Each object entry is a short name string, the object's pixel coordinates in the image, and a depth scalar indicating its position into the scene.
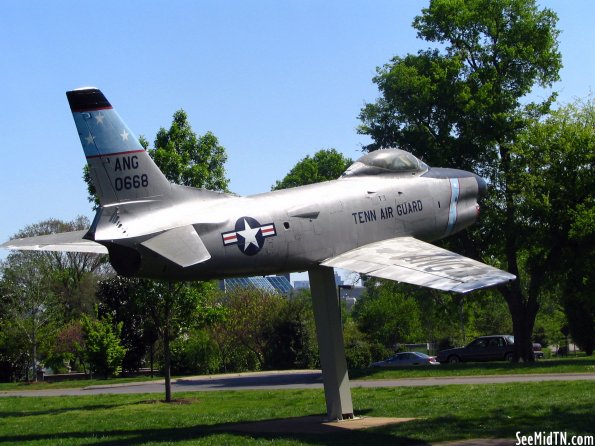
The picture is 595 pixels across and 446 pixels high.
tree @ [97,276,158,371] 46.64
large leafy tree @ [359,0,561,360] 39.62
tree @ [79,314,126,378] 43.97
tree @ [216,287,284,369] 52.30
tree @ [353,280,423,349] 61.53
